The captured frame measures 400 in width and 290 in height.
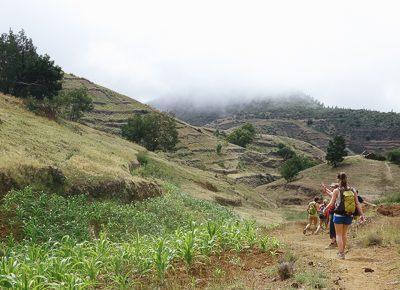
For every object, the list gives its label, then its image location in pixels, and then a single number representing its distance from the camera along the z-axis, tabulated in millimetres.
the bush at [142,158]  43625
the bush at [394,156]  90188
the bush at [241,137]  131500
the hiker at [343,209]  10633
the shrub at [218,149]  102775
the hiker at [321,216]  20141
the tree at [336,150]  88938
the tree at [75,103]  73394
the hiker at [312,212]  20608
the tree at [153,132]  73938
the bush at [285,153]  136375
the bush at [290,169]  87938
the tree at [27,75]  55969
